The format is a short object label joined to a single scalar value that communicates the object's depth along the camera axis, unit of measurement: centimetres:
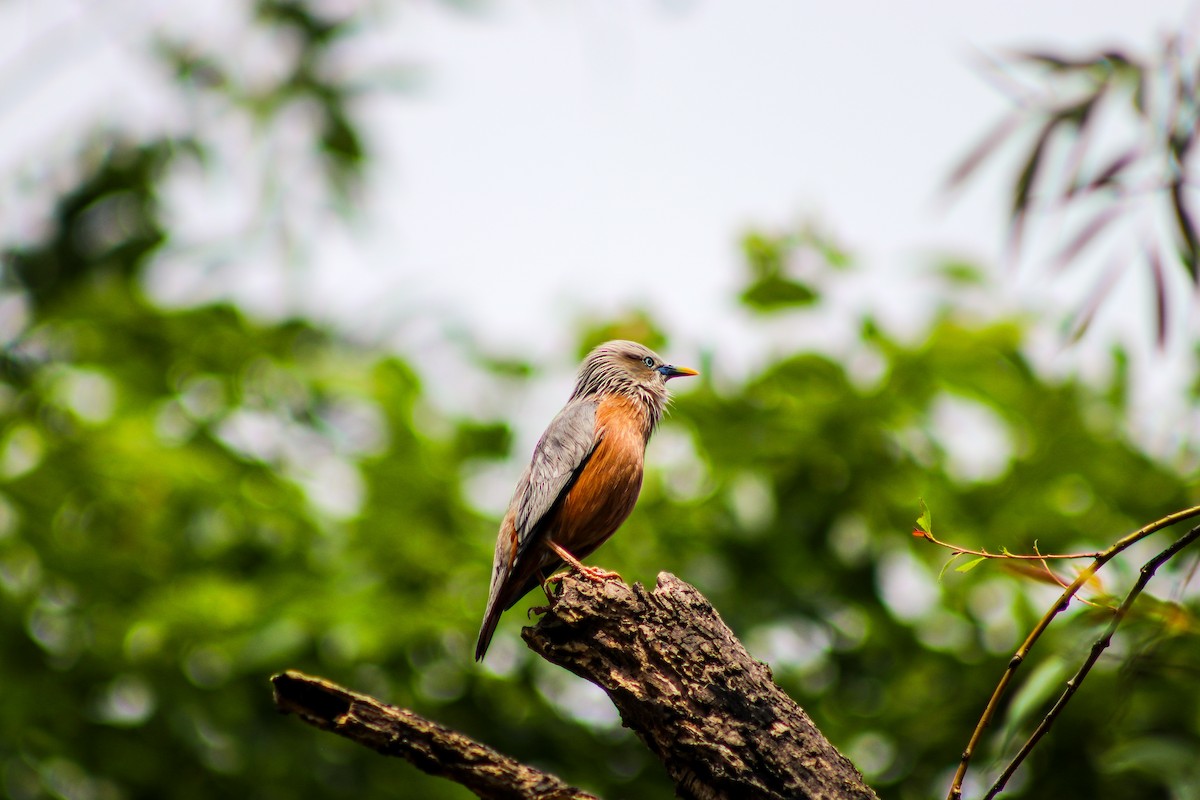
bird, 1004
